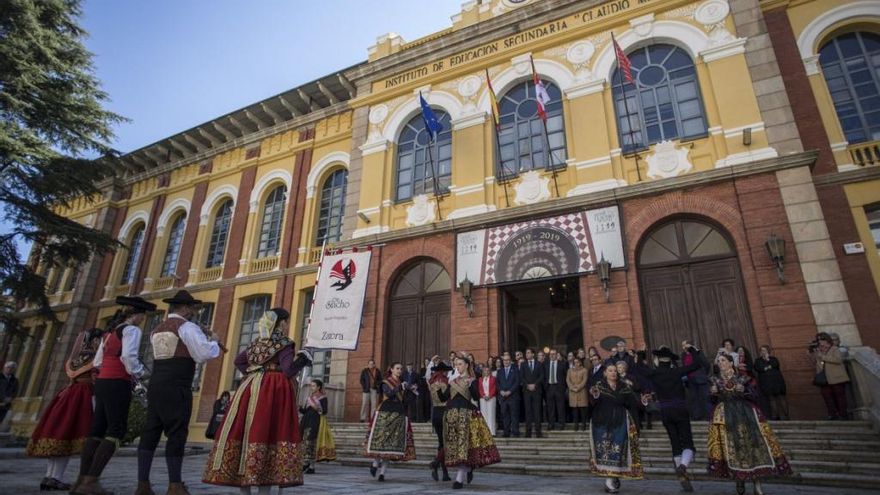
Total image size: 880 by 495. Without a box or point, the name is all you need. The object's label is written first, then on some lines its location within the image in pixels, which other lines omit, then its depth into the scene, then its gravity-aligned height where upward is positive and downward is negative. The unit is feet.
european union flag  47.14 +28.11
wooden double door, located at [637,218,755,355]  34.83 +9.90
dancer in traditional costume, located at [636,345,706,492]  20.72 +1.02
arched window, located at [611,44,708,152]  40.88 +27.03
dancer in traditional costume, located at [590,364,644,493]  19.19 -0.34
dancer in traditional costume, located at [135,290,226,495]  13.96 +0.93
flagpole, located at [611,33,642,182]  40.46 +26.04
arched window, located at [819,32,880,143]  38.32 +26.96
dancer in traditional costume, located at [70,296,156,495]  15.64 +1.30
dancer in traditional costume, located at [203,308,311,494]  13.29 -0.05
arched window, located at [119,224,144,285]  74.84 +24.33
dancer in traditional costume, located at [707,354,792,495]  17.99 -0.38
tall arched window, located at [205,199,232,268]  66.80 +24.59
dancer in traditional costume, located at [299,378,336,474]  26.68 -0.50
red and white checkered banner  39.34 +14.33
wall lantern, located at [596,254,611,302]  37.58 +11.19
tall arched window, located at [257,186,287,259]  62.44 +24.73
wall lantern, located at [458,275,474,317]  42.42 +10.80
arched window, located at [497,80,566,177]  45.29 +26.76
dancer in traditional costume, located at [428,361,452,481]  23.19 +1.25
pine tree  48.55 +29.42
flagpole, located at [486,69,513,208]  45.09 +26.73
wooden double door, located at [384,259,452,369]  45.03 +9.82
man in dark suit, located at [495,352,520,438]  33.26 +1.68
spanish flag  45.14 +28.46
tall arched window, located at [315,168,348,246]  58.13 +25.01
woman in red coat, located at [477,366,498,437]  34.42 +1.76
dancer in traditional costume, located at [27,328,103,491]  17.25 +0.04
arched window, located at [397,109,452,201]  50.03 +26.82
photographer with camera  27.86 +2.75
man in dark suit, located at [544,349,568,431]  33.42 +2.17
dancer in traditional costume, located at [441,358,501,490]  20.90 -0.42
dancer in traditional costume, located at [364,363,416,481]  23.29 -0.41
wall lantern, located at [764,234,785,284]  32.82 +11.19
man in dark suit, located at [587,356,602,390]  31.22 +3.31
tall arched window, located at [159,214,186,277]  70.90 +24.60
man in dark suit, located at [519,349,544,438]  32.58 +2.23
